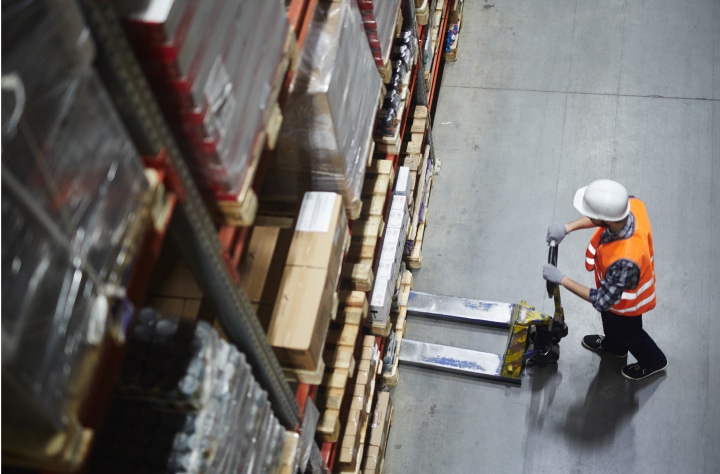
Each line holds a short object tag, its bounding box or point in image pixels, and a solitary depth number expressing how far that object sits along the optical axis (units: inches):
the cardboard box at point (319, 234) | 157.5
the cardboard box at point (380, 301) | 221.5
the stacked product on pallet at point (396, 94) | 228.8
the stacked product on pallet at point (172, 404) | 108.2
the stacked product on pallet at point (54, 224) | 64.1
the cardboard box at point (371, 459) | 225.8
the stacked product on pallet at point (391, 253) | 223.8
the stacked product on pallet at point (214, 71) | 92.4
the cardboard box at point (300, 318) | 148.7
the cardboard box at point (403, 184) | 253.1
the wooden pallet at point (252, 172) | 121.0
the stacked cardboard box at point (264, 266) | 153.8
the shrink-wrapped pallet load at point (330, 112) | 147.3
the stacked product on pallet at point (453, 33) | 340.8
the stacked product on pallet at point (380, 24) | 182.7
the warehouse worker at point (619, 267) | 200.4
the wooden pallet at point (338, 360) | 187.0
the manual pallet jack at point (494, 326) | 244.5
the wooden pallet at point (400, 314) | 253.9
